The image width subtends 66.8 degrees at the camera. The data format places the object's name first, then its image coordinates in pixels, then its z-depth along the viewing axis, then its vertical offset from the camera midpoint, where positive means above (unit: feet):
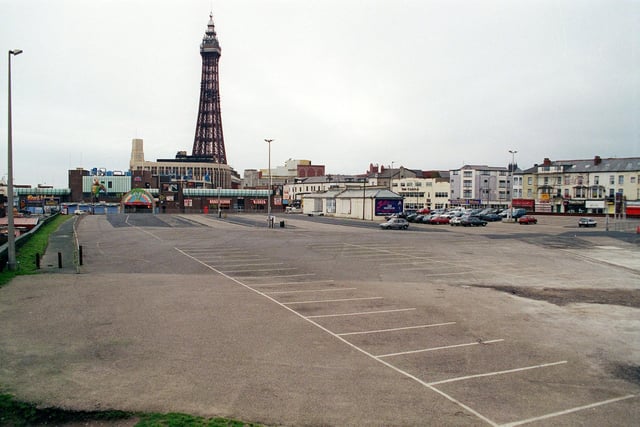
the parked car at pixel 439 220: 212.64 -13.47
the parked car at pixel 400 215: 241.14 -13.01
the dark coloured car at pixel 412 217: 227.40 -13.20
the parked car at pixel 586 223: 201.98 -13.87
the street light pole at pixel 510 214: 240.73 -12.21
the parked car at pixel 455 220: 202.59 -12.97
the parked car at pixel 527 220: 221.46 -14.01
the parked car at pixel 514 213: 250.98 -12.85
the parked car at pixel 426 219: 216.95 -13.54
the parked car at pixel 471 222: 201.05 -13.56
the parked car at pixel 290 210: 400.20 -18.17
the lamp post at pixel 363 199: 261.09 -5.42
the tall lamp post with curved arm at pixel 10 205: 75.15 -2.68
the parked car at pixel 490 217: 248.93 -14.31
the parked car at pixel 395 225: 177.58 -13.16
